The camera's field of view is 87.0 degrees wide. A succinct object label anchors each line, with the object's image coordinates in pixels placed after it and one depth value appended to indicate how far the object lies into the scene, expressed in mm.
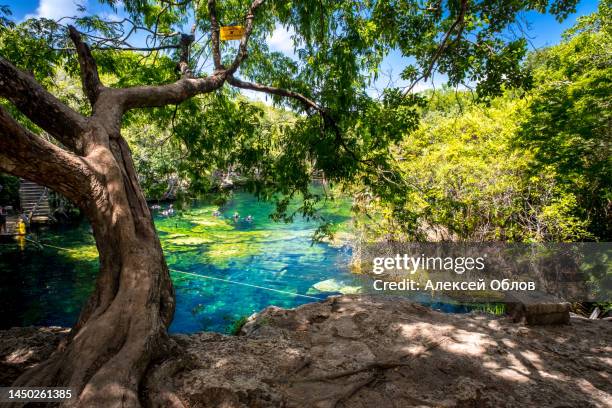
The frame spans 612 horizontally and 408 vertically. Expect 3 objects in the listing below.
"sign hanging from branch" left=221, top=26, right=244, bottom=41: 4467
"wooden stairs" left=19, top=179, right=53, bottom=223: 16312
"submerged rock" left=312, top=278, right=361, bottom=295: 10059
